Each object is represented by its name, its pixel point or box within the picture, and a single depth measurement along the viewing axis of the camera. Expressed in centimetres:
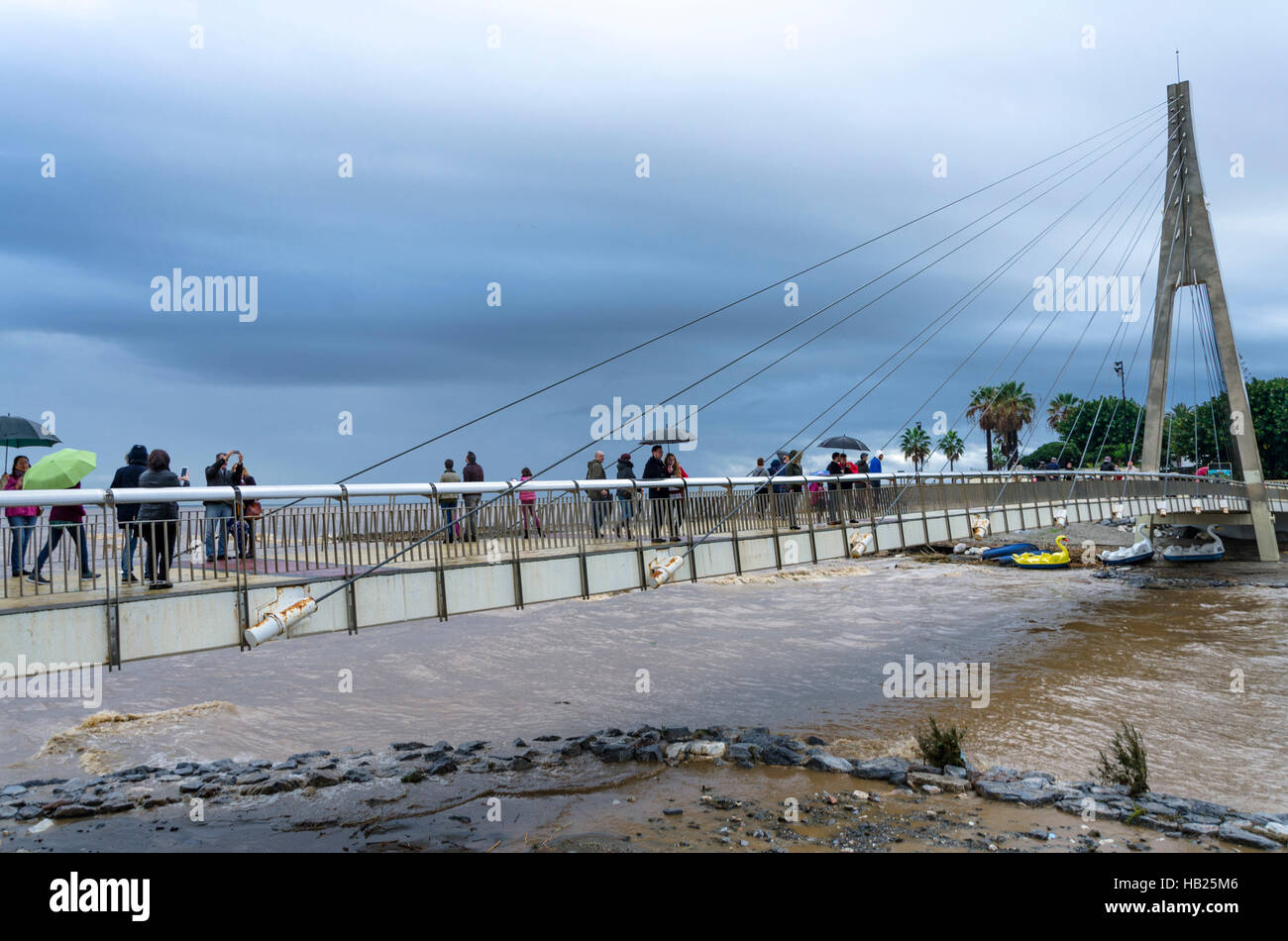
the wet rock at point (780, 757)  1476
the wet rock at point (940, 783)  1299
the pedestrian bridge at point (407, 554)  961
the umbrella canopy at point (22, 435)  1590
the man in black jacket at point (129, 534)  984
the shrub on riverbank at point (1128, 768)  1300
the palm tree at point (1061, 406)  8531
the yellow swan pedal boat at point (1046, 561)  5206
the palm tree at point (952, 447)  8736
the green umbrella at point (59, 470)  947
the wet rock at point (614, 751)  1532
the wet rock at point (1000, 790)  1243
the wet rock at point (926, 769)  1375
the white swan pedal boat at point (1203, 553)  4944
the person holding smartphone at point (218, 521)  1065
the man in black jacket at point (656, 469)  1739
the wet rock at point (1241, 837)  1068
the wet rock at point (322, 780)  1434
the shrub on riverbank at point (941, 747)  1445
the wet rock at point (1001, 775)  1348
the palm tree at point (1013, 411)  7912
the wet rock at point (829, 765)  1416
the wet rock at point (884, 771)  1355
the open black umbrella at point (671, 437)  2180
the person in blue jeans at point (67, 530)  943
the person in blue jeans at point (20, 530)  951
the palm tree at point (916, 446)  9006
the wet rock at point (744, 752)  1494
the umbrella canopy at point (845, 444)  3121
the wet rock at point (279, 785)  1405
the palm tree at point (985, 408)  8000
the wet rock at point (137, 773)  1498
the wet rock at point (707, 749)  1519
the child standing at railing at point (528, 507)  1416
